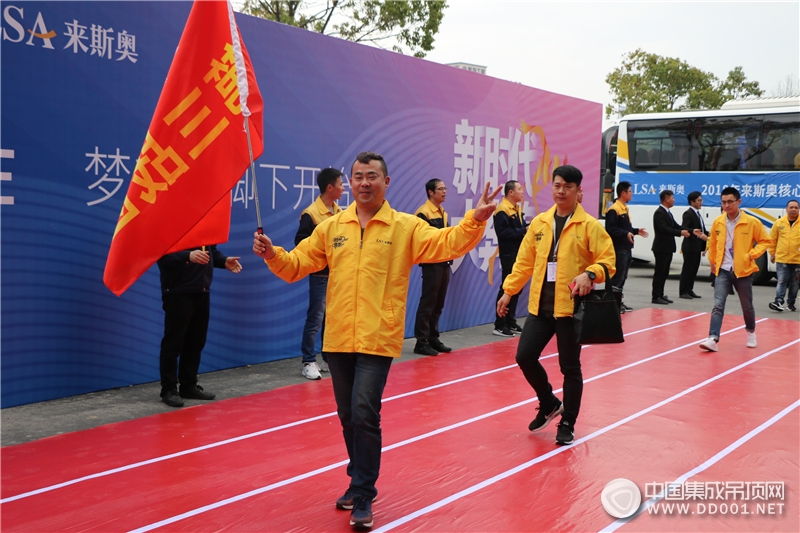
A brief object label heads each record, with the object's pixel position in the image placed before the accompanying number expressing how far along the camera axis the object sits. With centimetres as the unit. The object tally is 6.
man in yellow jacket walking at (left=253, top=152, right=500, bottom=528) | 438
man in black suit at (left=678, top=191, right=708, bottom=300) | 1594
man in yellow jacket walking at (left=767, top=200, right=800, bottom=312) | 1418
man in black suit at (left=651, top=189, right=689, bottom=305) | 1527
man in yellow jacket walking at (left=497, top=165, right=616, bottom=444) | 590
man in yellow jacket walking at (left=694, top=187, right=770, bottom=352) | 966
